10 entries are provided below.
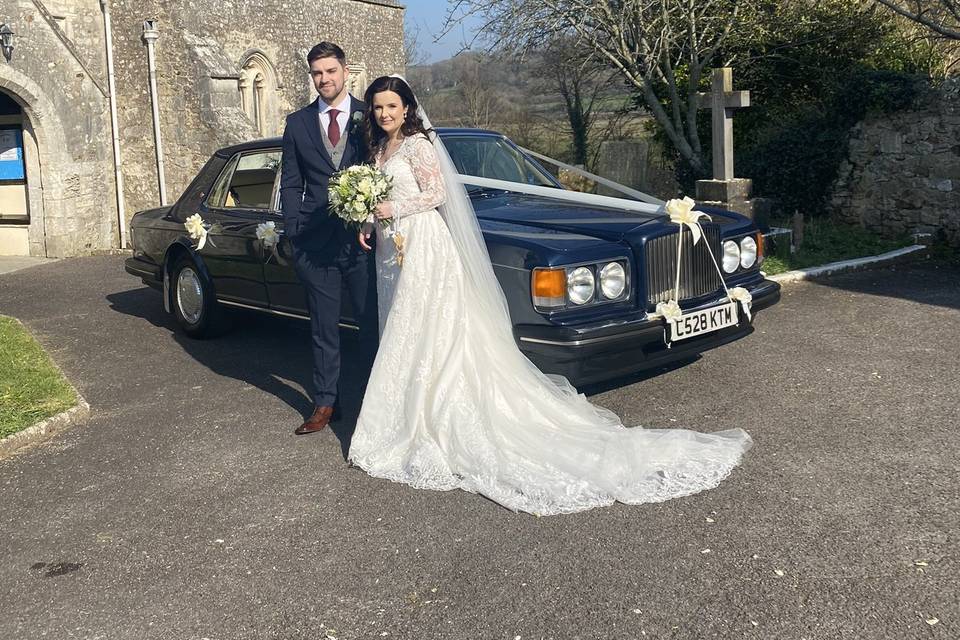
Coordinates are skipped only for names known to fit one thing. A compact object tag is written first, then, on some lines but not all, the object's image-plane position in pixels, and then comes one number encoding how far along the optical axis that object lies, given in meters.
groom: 5.88
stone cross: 11.35
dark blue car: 5.68
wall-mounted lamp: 14.45
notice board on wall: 15.98
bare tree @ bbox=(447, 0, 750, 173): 13.94
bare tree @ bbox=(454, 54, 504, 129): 31.14
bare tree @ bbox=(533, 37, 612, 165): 20.19
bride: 5.05
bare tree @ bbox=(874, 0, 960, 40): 12.43
